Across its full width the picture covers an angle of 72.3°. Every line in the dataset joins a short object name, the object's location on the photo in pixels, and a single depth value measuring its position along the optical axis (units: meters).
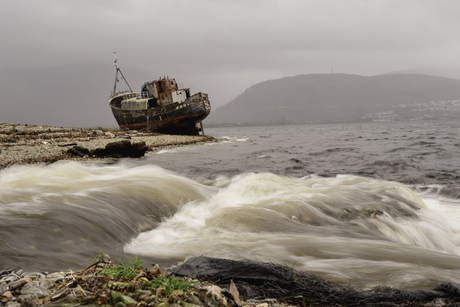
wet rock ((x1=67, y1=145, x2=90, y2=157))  14.63
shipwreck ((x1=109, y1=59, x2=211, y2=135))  36.53
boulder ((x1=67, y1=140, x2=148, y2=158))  14.84
